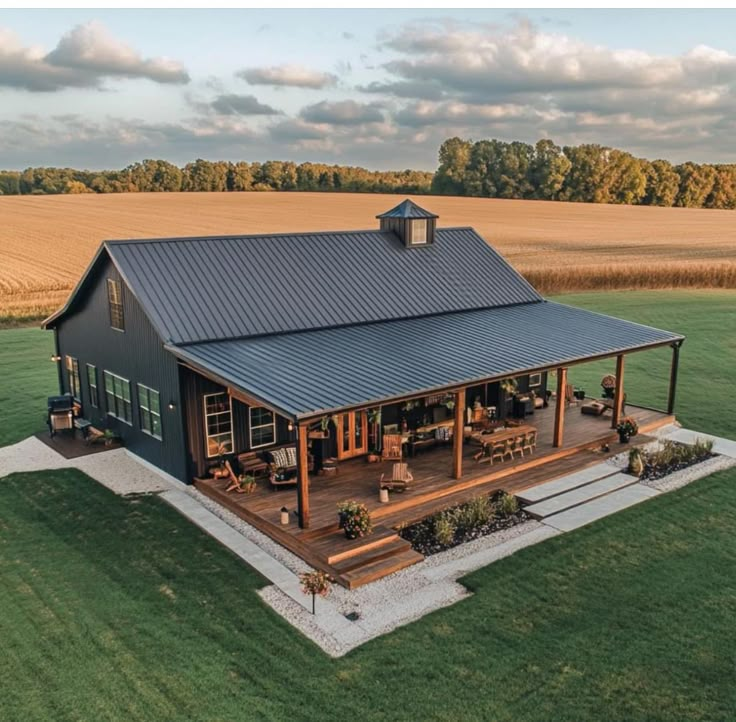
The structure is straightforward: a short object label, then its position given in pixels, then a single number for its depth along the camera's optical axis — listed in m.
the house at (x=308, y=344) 14.63
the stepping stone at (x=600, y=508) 14.02
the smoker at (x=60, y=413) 19.08
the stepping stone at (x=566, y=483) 15.16
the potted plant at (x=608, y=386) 20.83
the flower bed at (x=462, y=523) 13.18
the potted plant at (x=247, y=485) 14.74
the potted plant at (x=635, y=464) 16.41
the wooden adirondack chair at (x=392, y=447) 16.42
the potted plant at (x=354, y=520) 12.73
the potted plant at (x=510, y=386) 18.14
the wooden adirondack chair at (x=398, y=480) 14.63
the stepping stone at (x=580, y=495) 14.53
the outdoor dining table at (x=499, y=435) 16.31
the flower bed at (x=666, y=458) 16.47
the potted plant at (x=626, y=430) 18.28
